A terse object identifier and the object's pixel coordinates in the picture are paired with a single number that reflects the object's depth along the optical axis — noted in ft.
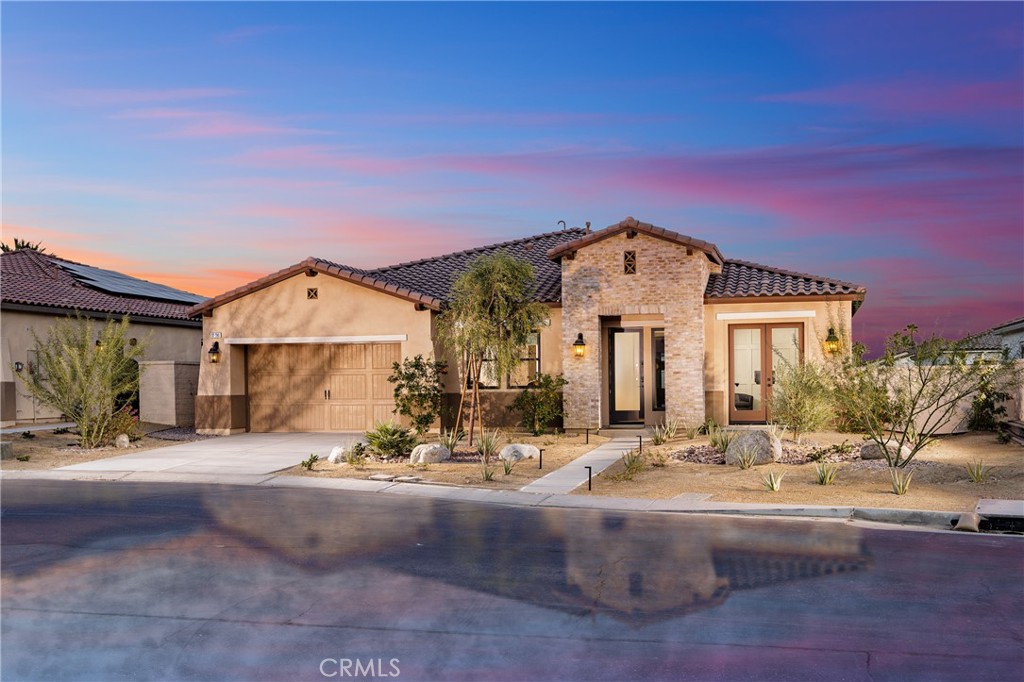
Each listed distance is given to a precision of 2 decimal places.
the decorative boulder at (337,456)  59.52
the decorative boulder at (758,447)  56.08
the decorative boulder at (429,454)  58.39
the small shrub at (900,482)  44.73
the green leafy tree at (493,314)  65.72
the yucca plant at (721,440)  59.72
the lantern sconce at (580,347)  76.07
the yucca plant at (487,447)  59.06
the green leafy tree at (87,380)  71.67
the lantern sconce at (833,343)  73.56
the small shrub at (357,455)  58.08
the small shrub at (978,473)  47.65
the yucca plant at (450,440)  62.87
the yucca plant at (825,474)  47.98
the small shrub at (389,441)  60.64
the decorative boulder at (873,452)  55.98
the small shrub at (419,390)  74.59
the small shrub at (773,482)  46.49
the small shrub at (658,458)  57.11
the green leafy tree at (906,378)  52.24
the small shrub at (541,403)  75.46
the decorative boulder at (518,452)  59.57
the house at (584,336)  75.41
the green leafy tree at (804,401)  65.26
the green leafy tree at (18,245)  151.04
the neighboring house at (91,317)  86.84
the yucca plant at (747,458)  54.39
